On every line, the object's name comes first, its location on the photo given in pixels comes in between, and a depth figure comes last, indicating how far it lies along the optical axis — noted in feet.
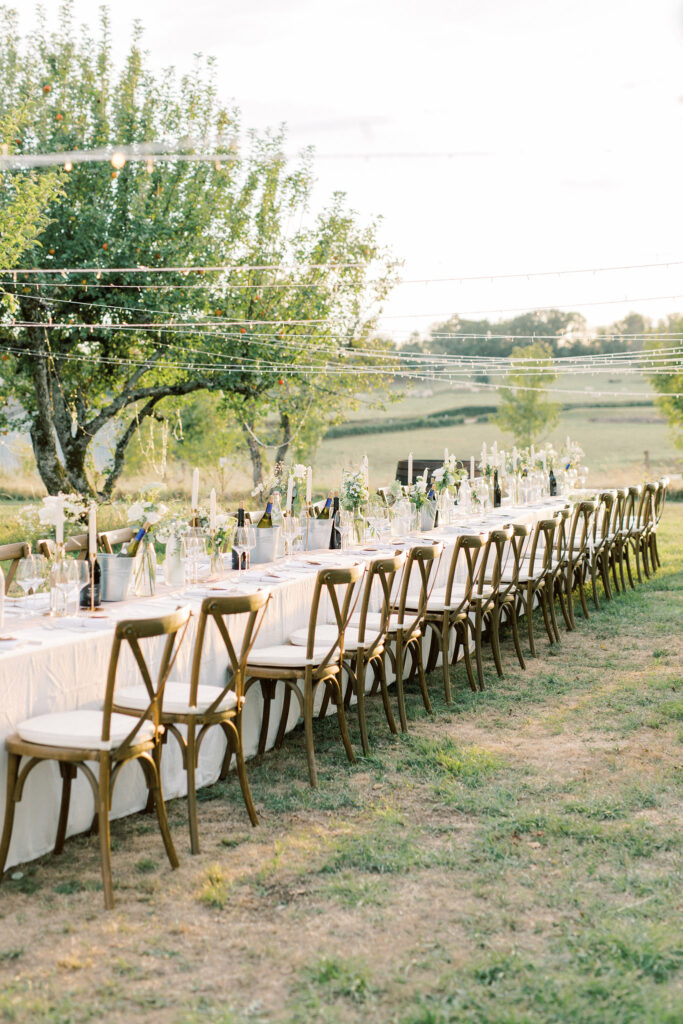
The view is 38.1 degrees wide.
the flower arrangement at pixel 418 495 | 22.21
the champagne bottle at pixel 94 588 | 13.05
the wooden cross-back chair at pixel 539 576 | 21.79
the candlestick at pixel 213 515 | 16.10
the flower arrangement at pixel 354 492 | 19.79
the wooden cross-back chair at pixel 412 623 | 16.08
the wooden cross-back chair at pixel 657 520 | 33.73
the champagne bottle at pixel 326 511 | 20.01
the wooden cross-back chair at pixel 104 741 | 9.95
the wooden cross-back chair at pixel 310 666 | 13.57
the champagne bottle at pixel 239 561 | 16.47
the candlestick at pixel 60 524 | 13.21
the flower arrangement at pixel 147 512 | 14.02
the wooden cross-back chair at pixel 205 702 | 11.23
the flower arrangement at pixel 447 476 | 23.84
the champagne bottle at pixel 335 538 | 19.60
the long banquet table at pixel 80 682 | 10.75
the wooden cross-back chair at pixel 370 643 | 14.62
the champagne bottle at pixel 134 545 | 14.06
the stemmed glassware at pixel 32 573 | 13.00
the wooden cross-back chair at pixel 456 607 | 17.89
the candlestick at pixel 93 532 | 12.97
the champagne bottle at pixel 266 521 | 17.82
